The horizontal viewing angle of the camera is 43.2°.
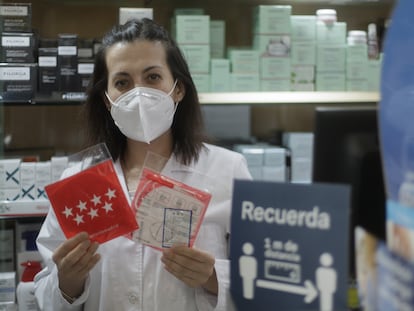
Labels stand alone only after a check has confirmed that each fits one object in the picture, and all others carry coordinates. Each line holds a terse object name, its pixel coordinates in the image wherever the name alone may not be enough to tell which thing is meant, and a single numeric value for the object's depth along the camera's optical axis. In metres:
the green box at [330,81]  2.25
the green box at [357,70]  2.26
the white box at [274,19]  2.19
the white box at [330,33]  2.22
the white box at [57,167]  2.03
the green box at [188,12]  2.21
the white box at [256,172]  2.21
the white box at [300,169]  2.27
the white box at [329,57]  2.23
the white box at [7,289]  2.01
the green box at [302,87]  2.24
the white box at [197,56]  2.12
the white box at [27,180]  2.02
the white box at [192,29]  2.12
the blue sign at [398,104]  0.61
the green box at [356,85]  2.27
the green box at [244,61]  2.19
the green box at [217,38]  2.21
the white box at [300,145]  2.29
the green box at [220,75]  2.17
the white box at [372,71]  2.28
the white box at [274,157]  2.22
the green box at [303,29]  2.21
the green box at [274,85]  2.22
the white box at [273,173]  2.23
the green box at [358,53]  2.25
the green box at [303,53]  2.21
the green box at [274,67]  2.20
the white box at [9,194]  2.02
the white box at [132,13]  2.06
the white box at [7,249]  2.14
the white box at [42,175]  2.03
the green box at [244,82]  2.19
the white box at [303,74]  2.23
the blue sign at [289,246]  0.62
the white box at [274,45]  2.20
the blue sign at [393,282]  0.52
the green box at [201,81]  2.15
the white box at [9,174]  2.01
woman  1.34
